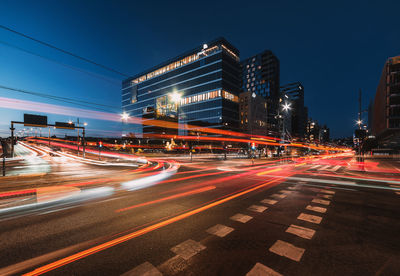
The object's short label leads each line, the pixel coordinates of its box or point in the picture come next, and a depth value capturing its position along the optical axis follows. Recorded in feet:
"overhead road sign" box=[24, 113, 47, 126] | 73.03
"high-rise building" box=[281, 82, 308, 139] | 489.67
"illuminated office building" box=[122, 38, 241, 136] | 233.96
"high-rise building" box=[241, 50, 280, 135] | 360.69
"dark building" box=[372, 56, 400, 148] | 176.57
